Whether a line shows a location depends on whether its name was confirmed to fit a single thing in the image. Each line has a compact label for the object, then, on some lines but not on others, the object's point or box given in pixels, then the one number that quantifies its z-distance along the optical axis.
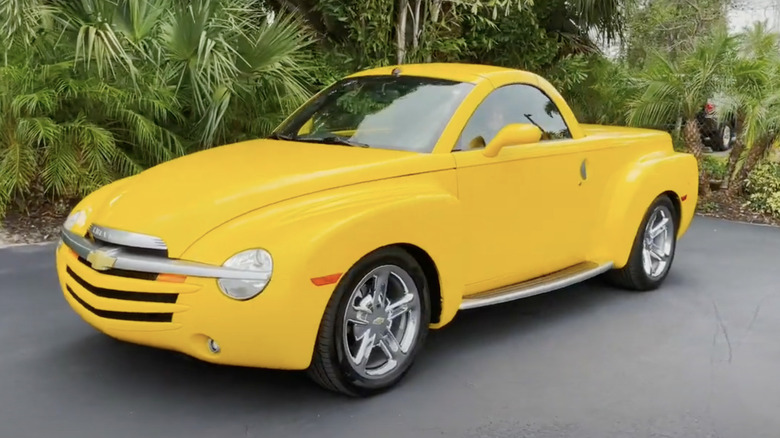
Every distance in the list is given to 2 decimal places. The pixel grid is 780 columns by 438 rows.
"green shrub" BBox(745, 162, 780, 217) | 9.24
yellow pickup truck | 3.61
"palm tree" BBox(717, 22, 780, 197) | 9.09
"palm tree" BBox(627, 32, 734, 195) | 9.42
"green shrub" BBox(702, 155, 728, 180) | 10.48
